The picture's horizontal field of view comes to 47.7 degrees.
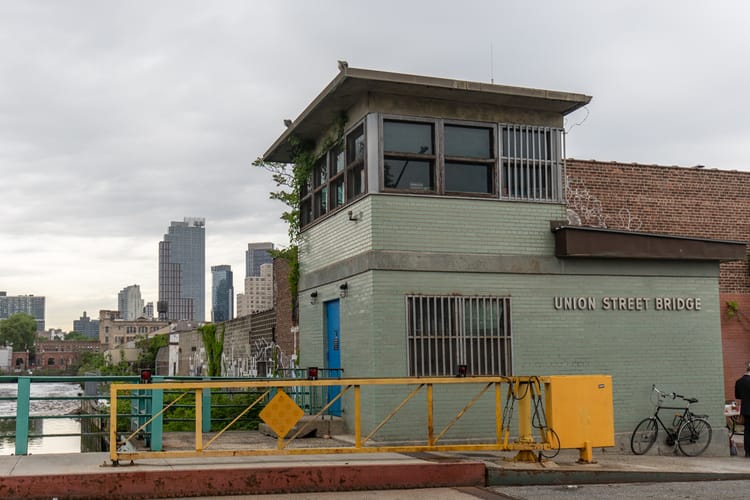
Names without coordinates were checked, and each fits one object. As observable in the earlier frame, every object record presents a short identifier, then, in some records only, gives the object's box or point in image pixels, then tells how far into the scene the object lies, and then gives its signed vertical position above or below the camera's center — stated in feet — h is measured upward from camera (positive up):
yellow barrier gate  35.06 -3.28
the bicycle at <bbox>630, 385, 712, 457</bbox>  50.60 -5.43
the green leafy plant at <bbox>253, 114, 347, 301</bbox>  55.36 +12.63
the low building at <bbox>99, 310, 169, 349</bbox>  550.07 +13.13
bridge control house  47.91 +4.74
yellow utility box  39.22 -3.18
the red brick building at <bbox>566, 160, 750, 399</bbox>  63.36 +10.21
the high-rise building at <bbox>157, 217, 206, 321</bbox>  347.36 +16.58
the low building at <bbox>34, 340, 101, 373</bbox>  643.86 -15.14
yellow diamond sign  36.99 -2.97
